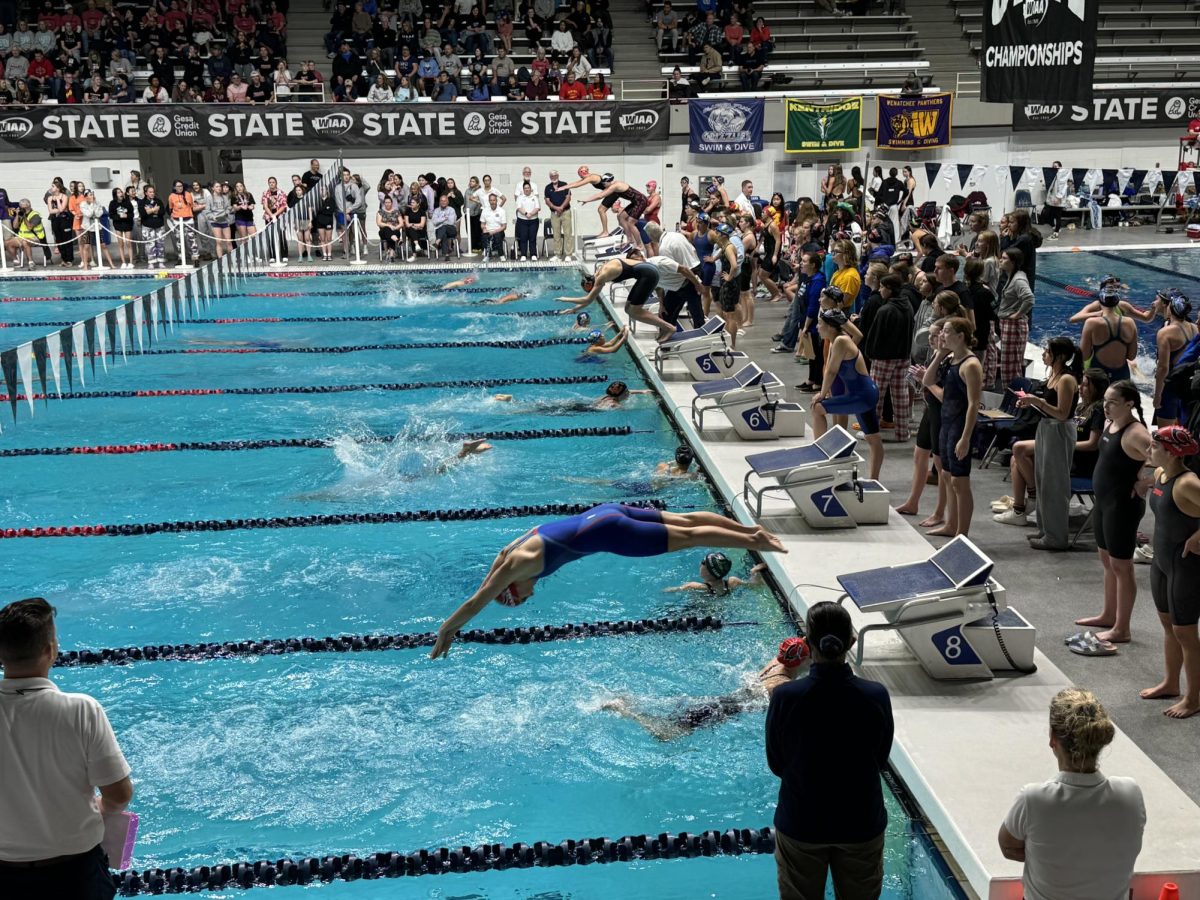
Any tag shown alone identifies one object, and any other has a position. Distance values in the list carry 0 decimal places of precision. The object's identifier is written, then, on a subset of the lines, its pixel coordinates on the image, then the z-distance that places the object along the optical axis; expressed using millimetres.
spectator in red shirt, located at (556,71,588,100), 23453
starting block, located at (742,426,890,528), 7121
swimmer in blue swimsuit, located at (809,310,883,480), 7602
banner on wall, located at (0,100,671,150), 22000
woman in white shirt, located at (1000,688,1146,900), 3092
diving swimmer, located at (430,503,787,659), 5207
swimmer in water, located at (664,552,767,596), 6738
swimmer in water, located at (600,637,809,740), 5547
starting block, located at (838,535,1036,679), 5188
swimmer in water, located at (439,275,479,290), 17875
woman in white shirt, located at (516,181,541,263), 20906
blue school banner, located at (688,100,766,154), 23234
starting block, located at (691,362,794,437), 9234
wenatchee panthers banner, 23047
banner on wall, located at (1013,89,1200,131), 23734
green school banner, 23125
